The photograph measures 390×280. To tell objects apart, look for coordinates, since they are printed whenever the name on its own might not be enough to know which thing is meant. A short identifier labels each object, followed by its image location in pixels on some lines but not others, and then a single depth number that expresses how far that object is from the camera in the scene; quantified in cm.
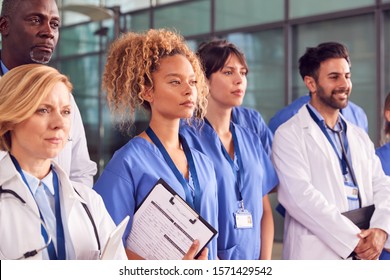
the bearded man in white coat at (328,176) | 233
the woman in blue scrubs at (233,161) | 215
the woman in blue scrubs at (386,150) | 280
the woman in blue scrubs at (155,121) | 173
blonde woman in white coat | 124
